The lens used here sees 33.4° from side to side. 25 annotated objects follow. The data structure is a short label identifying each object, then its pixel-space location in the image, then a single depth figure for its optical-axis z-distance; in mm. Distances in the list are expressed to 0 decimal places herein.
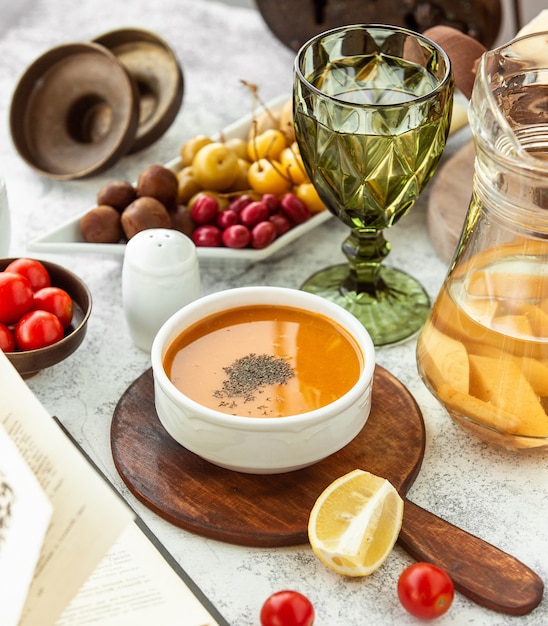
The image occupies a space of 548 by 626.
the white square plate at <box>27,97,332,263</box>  1295
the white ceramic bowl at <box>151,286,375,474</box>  927
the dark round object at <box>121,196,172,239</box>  1293
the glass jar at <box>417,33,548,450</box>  900
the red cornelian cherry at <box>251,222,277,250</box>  1301
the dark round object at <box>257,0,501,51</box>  1710
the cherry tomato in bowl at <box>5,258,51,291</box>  1146
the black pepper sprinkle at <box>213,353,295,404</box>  987
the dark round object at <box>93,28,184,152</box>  1566
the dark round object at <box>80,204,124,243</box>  1307
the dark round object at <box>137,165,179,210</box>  1339
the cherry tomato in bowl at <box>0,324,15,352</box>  1074
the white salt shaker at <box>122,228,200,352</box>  1151
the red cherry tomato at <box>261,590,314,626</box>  840
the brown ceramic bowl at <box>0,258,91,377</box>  1074
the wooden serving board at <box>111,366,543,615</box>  898
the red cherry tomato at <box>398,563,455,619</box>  851
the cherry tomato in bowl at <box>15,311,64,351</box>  1083
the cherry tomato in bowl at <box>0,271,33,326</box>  1092
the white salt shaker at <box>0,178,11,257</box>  1233
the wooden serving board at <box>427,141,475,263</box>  1341
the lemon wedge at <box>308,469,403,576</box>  883
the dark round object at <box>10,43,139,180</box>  1523
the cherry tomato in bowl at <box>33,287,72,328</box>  1121
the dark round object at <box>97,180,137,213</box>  1337
